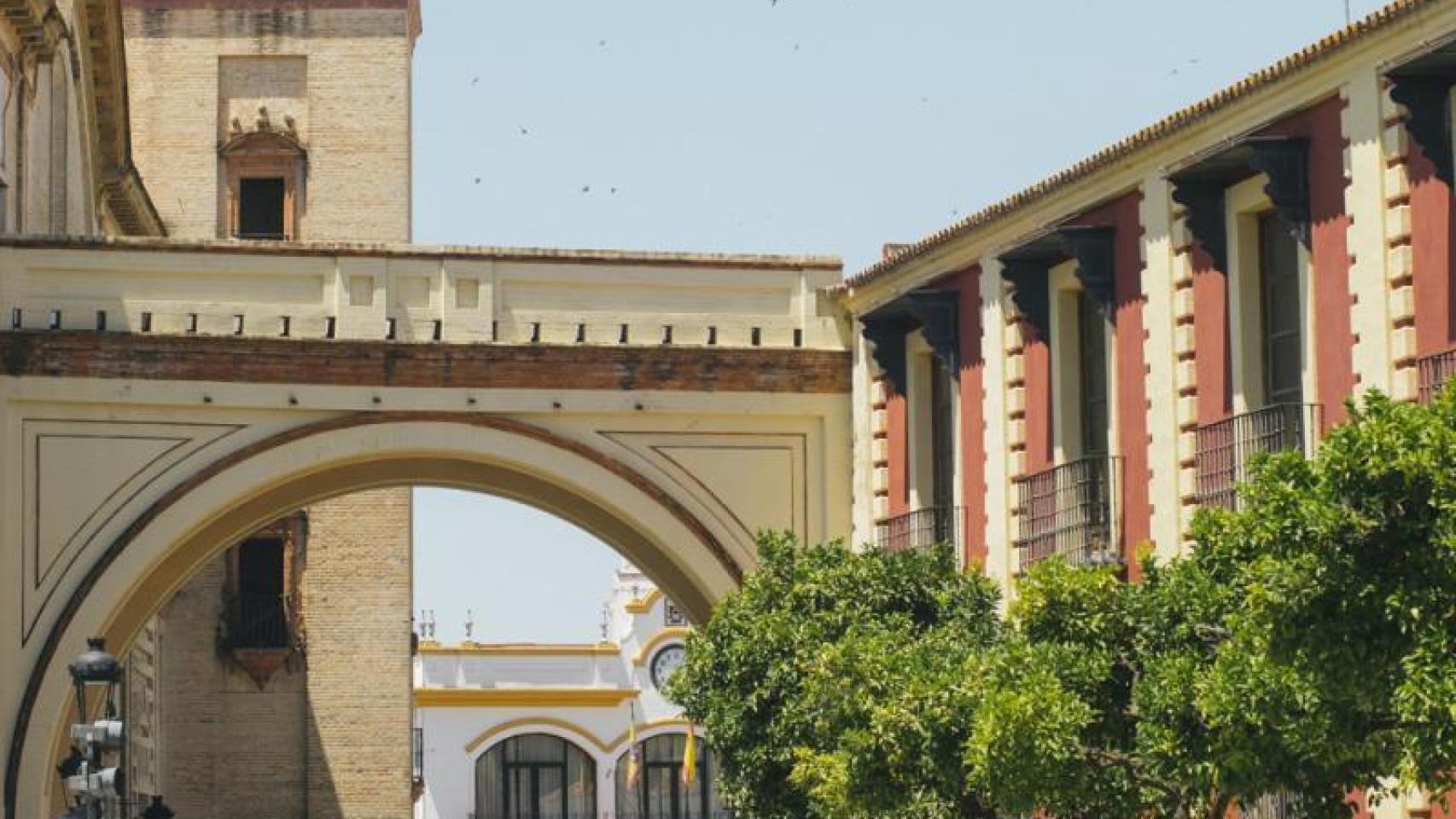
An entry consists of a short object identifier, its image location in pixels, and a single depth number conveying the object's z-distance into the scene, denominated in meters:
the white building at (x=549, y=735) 76.88
